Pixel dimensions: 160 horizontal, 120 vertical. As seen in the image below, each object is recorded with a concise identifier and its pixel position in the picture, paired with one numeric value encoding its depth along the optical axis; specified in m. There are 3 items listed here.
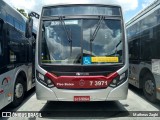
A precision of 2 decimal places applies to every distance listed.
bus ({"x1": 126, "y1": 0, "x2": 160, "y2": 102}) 4.26
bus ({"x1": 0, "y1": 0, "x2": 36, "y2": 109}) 3.47
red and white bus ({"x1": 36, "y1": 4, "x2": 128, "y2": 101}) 3.53
